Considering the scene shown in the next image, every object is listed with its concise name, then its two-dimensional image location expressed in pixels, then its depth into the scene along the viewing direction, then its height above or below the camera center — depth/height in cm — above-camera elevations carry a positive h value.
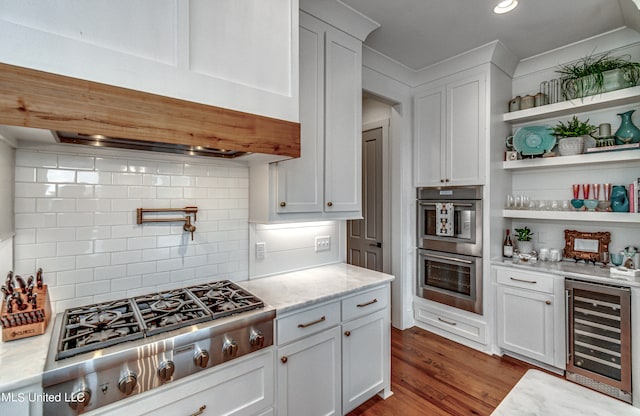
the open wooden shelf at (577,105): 232 +88
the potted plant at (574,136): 256 +63
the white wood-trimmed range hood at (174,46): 101 +67
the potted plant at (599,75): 234 +109
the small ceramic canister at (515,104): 293 +104
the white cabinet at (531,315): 243 -95
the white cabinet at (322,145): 187 +46
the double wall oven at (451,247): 287 -41
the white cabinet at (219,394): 115 -81
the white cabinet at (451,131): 284 +80
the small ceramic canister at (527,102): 285 +103
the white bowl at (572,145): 256 +54
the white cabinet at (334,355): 161 -91
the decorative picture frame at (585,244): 259 -35
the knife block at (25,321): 112 -44
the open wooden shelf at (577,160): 229 +41
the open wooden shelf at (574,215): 228 -8
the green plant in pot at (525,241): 291 -34
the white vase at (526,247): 291 -40
